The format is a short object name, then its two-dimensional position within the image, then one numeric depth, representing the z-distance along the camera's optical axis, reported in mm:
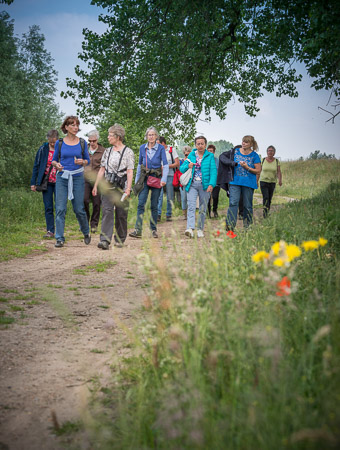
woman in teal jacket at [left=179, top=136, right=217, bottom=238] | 8891
